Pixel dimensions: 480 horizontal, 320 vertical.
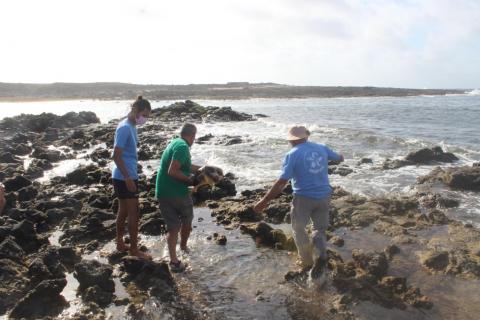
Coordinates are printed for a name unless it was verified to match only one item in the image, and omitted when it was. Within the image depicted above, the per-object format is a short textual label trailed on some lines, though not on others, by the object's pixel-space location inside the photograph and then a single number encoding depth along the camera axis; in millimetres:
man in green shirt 6645
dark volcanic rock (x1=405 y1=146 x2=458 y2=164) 17547
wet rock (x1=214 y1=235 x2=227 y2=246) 8430
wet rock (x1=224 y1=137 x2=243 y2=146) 25094
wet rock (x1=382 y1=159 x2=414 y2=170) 16578
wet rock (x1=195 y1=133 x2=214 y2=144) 26438
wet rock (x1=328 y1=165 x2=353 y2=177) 15534
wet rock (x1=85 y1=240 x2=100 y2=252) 8328
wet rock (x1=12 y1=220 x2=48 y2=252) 8344
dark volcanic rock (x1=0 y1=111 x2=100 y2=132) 35650
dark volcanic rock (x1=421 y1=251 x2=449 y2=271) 7324
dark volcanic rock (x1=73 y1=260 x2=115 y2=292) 6441
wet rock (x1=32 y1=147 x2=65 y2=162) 20172
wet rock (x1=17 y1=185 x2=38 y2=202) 12166
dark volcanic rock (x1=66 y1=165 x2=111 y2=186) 14461
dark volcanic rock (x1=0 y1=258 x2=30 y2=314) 6188
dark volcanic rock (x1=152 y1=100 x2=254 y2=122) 43438
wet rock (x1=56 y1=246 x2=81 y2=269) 7461
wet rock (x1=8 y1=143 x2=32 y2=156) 22750
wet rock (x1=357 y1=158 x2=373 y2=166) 17848
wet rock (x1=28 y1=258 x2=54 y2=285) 6801
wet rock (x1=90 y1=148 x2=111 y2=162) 20150
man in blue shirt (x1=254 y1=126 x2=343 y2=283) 6316
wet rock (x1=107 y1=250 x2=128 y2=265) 7695
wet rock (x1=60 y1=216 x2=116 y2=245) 8922
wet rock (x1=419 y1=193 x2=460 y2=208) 11195
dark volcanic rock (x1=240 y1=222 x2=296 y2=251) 8102
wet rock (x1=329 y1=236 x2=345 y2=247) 8438
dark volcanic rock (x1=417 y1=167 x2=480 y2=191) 12984
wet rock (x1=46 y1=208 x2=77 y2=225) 10227
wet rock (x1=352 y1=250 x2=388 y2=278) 6973
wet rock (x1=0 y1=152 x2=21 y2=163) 19562
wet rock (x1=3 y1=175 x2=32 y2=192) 13312
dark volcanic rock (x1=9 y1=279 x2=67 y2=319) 5820
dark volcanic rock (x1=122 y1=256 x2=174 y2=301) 6367
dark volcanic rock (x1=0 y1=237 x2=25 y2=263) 7406
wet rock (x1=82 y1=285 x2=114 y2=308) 6117
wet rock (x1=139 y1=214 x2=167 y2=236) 9133
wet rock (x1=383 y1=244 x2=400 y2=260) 7922
